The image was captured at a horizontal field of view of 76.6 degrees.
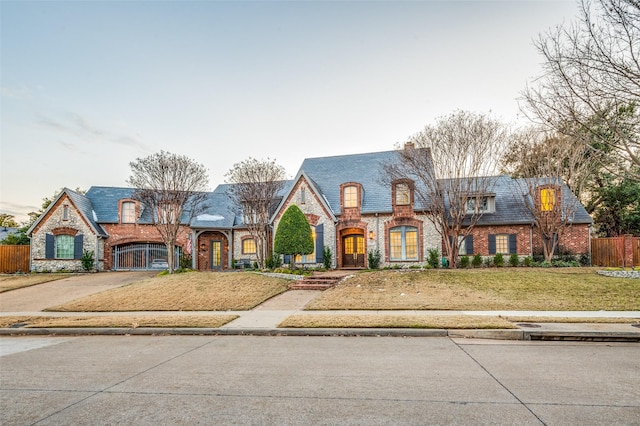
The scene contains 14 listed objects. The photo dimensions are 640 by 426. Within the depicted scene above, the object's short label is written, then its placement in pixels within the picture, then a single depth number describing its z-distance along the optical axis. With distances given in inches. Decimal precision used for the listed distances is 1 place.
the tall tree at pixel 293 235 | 828.0
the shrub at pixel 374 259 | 917.8
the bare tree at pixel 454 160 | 760.3
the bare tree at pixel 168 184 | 918.4
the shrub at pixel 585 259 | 905.5
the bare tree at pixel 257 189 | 940.6
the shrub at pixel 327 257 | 928.9
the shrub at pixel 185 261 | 1084.5
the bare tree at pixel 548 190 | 863.7
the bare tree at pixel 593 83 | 319.9
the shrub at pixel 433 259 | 888.9
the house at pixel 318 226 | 925.2
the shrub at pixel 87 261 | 1047.6
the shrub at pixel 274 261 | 959.0
